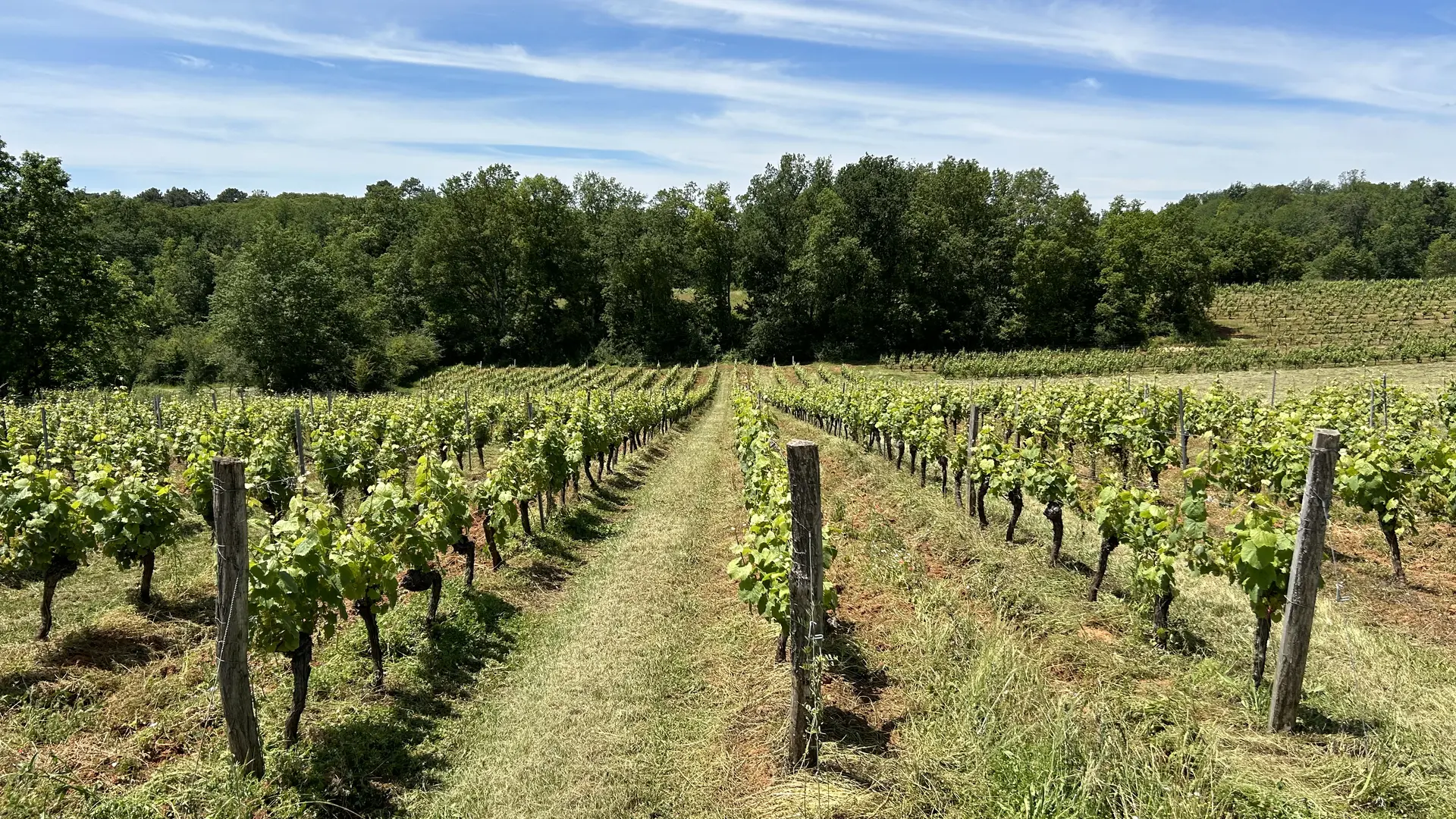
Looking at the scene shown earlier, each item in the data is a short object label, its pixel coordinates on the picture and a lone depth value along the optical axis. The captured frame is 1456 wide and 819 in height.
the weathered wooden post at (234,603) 4.52
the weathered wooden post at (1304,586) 4.62
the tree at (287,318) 43.38
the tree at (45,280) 28.98
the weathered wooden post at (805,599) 4.73
